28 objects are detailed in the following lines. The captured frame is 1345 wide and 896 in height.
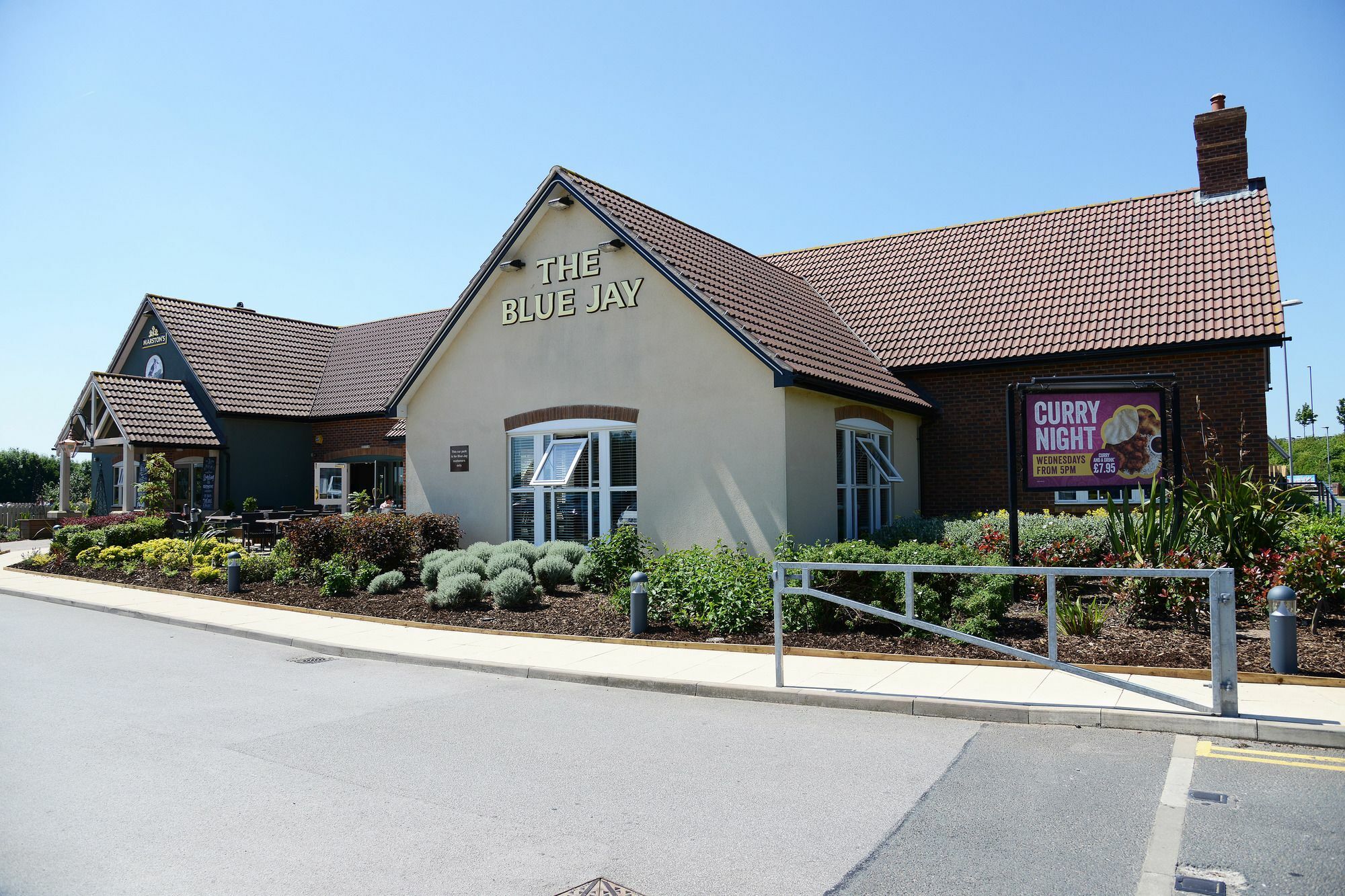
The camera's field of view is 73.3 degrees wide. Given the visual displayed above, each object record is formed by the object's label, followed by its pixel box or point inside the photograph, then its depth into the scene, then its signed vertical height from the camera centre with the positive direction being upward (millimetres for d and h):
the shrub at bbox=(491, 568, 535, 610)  13367 -1493
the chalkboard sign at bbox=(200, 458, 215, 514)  27703 +218
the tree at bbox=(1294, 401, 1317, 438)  79500 +5421
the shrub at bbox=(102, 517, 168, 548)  21172 -894
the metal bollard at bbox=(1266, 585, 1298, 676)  8125 -1415
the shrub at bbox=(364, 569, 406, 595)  15289 -1578
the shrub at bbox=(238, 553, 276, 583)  17422 -1480
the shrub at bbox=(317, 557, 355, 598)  15281 -1505
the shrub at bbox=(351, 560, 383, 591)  15711 -1446
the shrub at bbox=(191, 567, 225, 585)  17625 -1615
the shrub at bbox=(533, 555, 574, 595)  14539 -1338
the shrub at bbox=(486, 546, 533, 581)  14352 -1190
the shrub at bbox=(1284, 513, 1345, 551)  10414 -643
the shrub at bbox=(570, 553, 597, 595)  14266 -1362
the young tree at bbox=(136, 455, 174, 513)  24141 +211
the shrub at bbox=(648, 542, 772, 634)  11145 -1335
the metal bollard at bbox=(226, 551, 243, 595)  16484 -1487
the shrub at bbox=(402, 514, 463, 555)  16641 -789
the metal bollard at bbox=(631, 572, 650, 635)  11242 -1458
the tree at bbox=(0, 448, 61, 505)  48000 +1096
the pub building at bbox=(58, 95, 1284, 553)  14312 +2264
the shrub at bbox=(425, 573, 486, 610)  13594 -1554
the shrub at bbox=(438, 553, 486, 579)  14406 -1245
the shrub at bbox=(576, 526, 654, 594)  13703 -1061
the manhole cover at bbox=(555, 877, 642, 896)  4336 -1944
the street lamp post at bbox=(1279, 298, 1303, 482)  32938 +2298
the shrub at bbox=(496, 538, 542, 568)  15242 -1041
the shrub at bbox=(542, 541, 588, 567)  15016 -1043
